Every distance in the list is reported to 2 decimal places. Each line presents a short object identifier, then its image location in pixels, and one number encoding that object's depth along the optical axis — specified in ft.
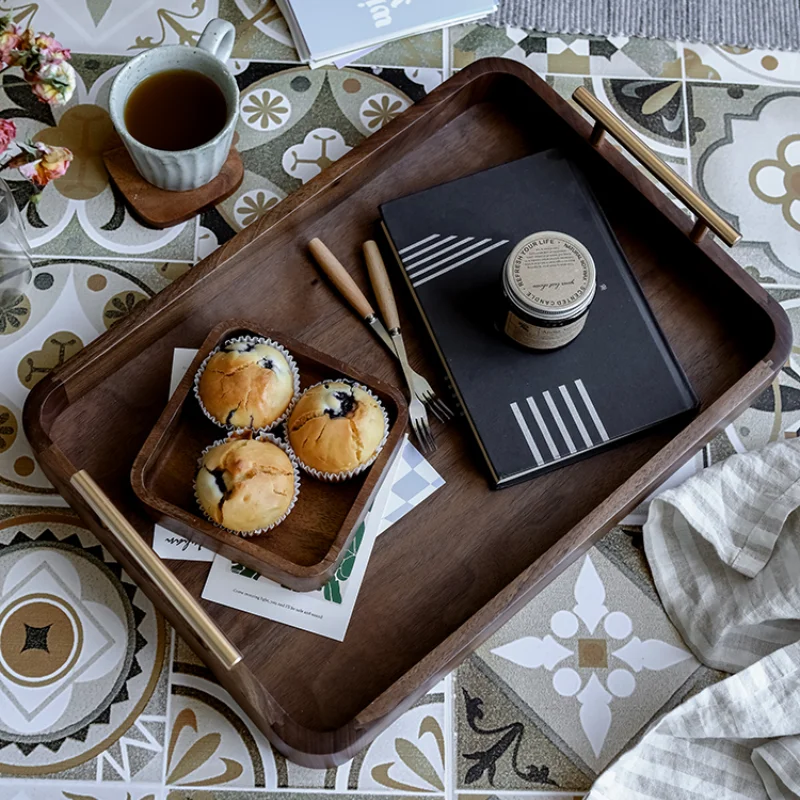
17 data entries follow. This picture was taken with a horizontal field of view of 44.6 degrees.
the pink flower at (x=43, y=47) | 2.27
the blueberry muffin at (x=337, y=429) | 2.61
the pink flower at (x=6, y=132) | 2.25
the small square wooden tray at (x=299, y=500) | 2.58
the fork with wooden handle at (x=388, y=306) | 2.92
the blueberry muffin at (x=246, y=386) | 2.65
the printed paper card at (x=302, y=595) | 2.69
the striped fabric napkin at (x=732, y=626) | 2.75
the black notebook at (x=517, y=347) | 2.86
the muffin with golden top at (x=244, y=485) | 2.55
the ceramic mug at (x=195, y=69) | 2.95
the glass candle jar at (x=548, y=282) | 2.70
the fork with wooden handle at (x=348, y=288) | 2.99
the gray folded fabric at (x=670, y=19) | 3.63
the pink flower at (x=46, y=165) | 2.47
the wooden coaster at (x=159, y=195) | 3.20
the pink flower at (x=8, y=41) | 2.13
